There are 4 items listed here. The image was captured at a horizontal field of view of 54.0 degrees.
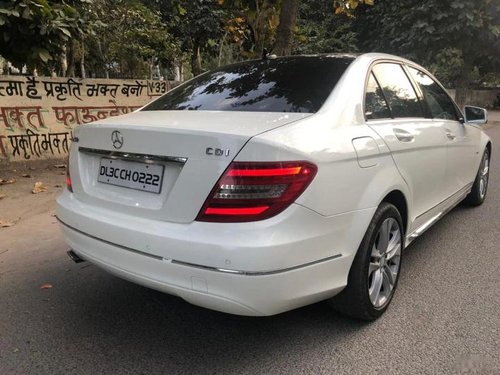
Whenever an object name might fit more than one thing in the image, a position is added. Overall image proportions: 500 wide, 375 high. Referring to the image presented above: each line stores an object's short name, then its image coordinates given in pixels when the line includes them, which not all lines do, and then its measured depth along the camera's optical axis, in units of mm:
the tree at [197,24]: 15797
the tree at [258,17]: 7867
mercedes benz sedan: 2299
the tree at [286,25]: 7704
